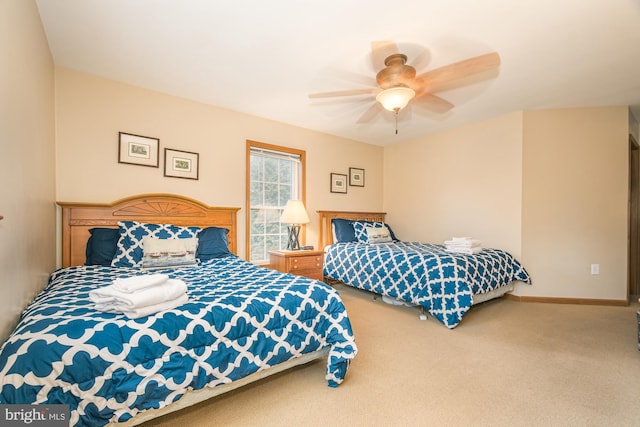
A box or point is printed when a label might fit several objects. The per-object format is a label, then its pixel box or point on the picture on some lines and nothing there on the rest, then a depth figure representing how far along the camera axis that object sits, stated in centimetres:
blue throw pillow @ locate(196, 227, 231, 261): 283
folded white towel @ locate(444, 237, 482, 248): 329
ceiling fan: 237
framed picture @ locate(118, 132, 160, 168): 295
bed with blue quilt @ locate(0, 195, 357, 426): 109
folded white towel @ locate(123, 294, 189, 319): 133
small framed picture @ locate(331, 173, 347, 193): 468
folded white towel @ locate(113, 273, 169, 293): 138
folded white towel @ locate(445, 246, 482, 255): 327
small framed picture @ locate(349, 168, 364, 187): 494
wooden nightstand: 348
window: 390
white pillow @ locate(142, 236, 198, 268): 240
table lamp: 372
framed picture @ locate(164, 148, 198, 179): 322
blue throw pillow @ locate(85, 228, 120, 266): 246
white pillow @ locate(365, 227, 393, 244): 432
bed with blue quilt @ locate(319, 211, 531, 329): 277
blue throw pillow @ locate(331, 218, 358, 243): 434
